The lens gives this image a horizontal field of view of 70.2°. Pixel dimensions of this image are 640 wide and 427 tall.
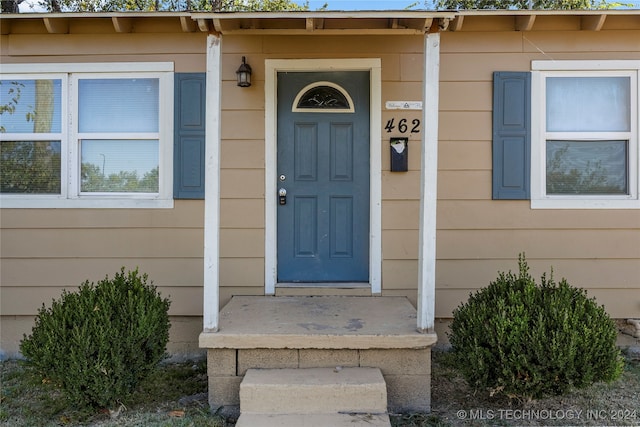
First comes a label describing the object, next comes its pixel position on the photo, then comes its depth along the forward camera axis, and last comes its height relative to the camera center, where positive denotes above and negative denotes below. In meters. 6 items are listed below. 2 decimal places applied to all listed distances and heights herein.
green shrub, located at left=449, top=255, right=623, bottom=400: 2.52 -0.73
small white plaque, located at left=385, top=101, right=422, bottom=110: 3.73 +0.90
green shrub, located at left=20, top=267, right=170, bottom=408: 2.58 -0.77
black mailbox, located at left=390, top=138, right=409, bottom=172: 3.72 +0.47
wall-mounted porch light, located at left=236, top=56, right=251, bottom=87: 3.64 +1.12
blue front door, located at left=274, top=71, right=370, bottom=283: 3.83 +0.40
